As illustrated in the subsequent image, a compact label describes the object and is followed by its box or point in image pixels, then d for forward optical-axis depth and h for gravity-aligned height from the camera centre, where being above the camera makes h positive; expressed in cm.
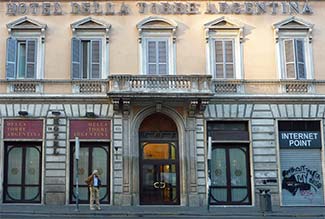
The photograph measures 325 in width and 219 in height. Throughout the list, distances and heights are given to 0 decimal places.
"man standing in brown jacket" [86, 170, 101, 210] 2022 -46
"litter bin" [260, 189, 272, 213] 1930 -108
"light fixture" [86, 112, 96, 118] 2223 +302
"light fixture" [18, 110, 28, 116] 2216 +311
